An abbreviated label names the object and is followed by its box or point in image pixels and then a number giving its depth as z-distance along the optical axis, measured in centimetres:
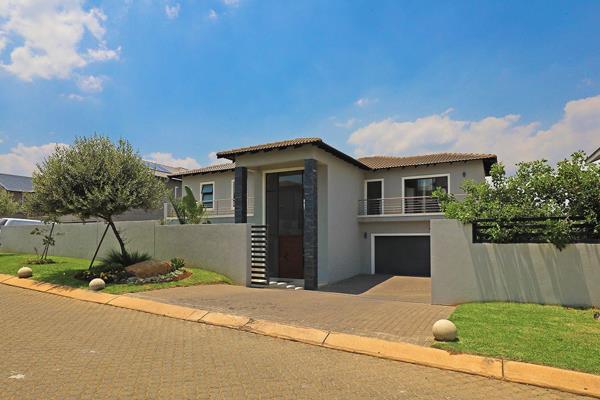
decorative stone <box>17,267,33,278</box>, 1357
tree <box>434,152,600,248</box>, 916
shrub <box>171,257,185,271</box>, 1419
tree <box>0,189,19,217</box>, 2300
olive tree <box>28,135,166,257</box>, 1231
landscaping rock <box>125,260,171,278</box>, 1274
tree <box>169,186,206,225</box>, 1867
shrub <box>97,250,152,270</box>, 1427
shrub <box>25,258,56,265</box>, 1644
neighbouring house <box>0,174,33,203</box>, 3744
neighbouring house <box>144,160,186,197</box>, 2516
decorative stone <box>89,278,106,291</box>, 1135
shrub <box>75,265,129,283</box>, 1230
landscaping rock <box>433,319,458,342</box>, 642
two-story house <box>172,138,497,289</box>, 1644
